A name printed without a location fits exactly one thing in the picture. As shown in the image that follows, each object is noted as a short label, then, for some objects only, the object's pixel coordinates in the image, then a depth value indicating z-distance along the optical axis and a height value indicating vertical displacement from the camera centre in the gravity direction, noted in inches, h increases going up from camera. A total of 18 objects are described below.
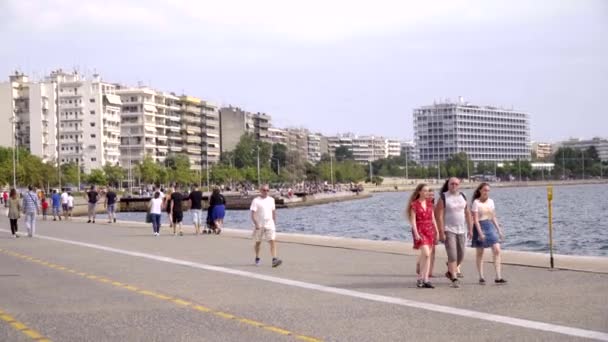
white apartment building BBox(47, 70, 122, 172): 5698.8 +420.5
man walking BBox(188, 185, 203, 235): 1204.5 -30.4
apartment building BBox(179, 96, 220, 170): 6860.2 +426.6
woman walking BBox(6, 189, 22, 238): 1208.8 -27.1
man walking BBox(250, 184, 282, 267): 727.1 -30.6
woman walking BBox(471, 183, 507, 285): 564.7 -33.5
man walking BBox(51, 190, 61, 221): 1803.6 -36.5
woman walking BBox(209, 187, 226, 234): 1178.6 -35.5
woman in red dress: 556.1 -28.9
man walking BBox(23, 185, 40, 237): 1195.3 -28.9
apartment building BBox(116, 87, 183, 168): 6161.4 +424.5
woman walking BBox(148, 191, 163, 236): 1202.0 -37.2
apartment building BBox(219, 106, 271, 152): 7810.0 +502.1
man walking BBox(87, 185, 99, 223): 1636.3 -27.0
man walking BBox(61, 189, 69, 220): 1849.2 -36.6
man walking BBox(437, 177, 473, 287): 566.3 -28.5
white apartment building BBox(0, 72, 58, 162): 5561.0 +470.3
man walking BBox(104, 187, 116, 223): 1616.6 -33.0
